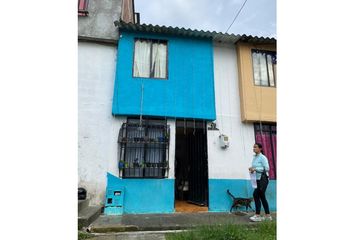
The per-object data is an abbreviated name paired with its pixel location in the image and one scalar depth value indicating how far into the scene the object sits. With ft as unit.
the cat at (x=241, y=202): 21.62
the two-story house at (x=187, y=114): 21.06
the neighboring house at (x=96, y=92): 20.80
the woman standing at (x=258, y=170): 18.37
